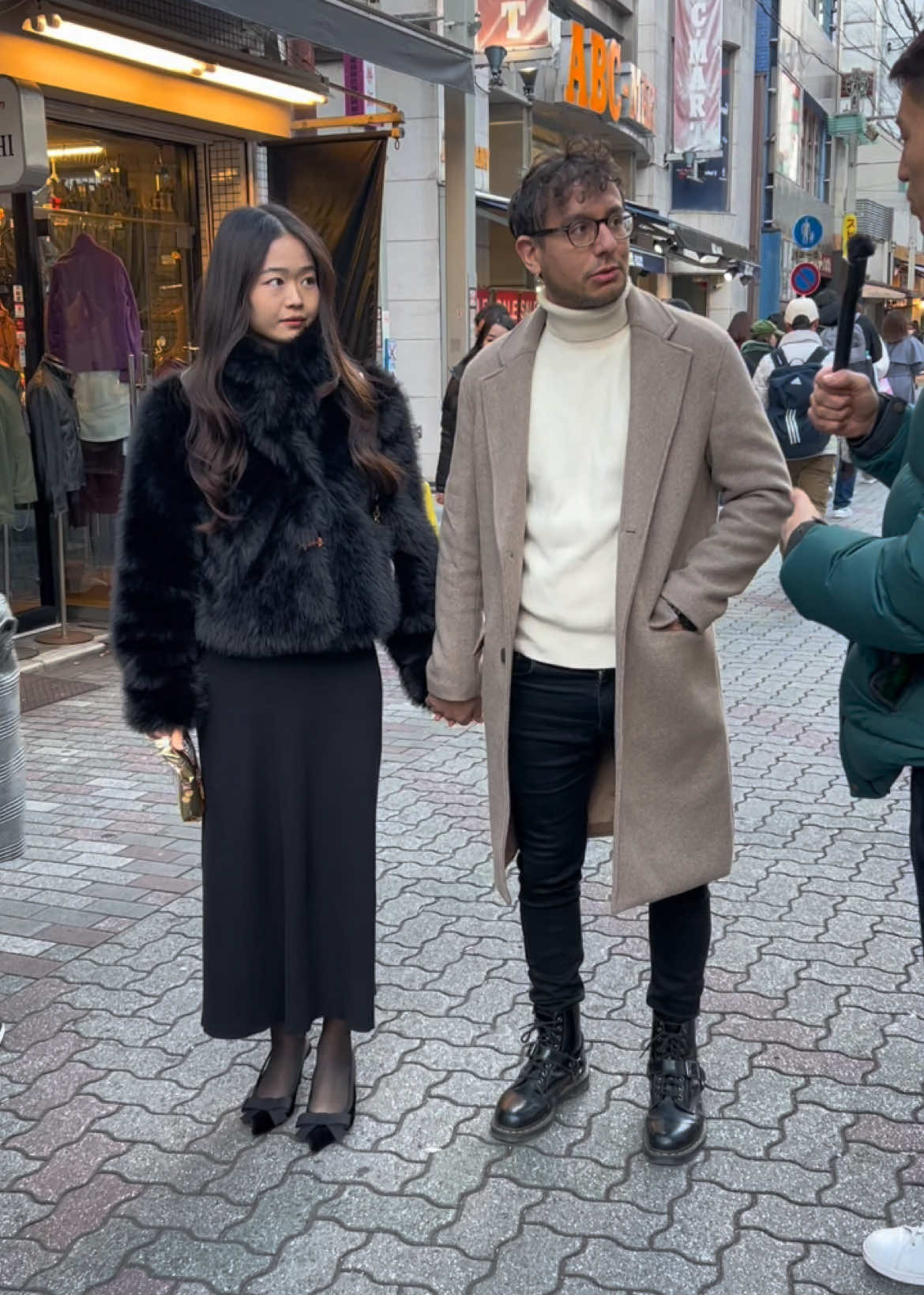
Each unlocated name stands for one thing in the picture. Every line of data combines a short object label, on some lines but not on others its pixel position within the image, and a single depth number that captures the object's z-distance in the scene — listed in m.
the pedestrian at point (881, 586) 2.13
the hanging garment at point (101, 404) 8.12
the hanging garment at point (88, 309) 7.97
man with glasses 2.79
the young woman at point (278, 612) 2.93
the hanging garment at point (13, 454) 7.40
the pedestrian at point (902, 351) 14.12
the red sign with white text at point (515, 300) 17.23
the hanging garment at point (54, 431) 7.70
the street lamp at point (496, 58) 12.84
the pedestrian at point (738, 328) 13.70
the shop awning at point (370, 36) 6.08
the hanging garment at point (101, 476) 8.30
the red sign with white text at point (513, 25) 13.91
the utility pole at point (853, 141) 37.17
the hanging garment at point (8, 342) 7.61
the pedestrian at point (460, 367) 8.47
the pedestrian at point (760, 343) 9.81
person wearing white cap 8.81
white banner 23.19
